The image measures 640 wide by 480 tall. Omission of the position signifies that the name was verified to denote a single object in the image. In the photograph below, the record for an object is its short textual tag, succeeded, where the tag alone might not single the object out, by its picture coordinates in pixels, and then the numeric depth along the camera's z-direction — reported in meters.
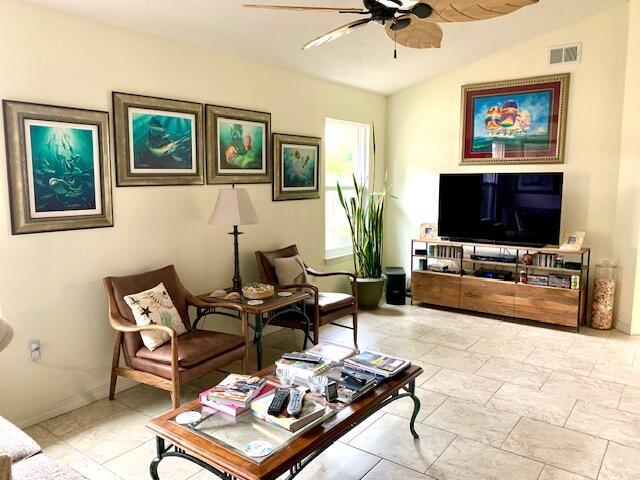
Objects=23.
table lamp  3.63
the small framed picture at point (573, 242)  4.78
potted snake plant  5.57
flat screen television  4.93
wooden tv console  4.81
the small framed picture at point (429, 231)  5.74
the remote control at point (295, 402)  2.09
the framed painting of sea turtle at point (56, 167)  2.84
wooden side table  3.55
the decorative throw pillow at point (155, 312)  3.10
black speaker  5.73
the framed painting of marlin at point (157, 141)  3.37
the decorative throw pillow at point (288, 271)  4.33
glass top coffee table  1.81
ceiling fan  2.10
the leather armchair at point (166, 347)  2.96
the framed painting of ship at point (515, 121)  5.10
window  5.67
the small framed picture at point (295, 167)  4.68
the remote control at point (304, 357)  2.62
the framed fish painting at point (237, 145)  4.00
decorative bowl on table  3.77
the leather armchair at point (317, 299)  4.05
